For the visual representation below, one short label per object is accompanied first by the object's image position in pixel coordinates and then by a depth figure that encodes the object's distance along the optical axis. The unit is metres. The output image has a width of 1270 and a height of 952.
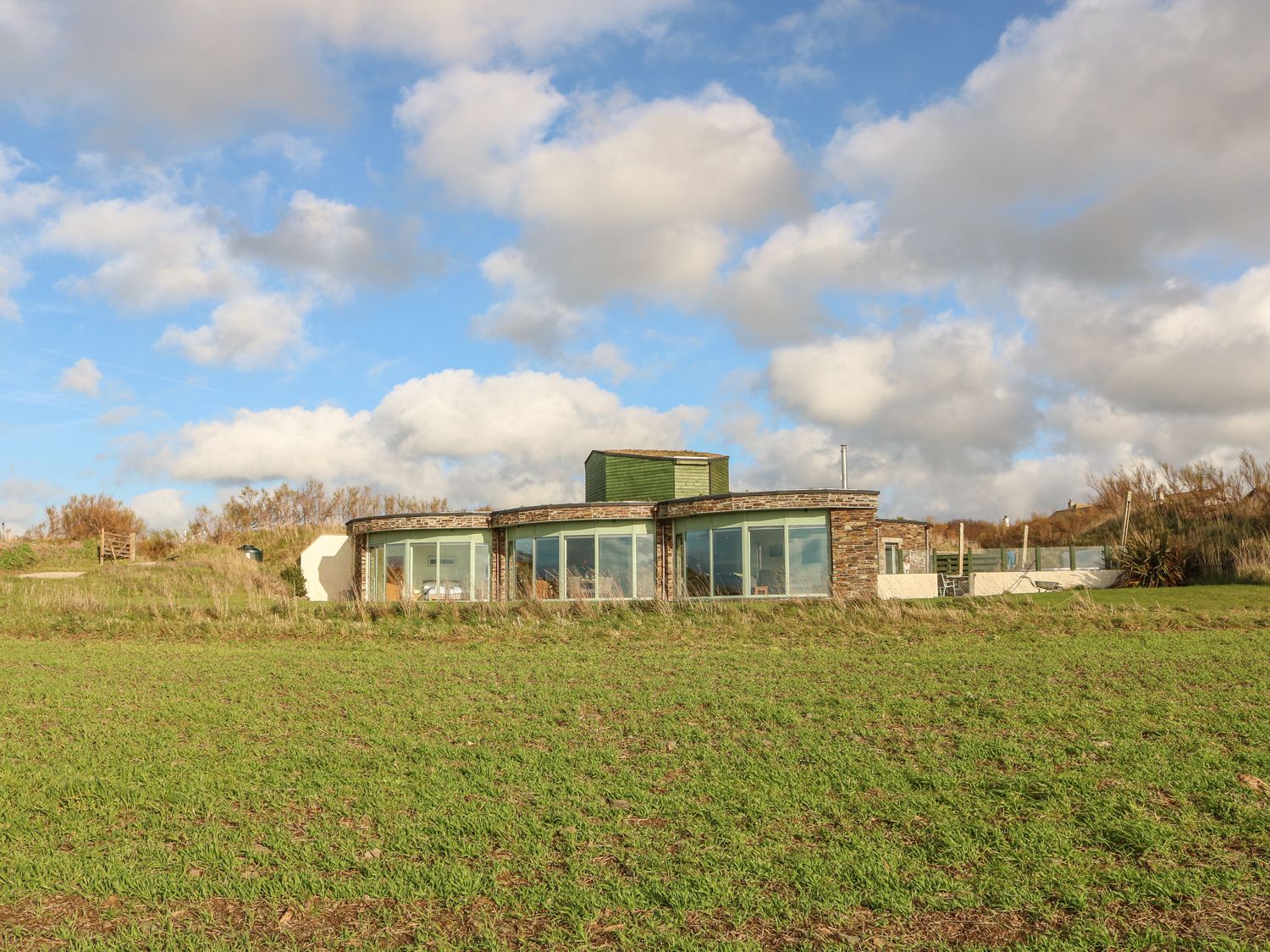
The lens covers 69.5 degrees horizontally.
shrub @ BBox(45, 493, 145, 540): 44.72
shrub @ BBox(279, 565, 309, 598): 28.78
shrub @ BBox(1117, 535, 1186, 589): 21.34
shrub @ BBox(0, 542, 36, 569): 34.31
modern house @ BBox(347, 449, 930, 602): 20.86
